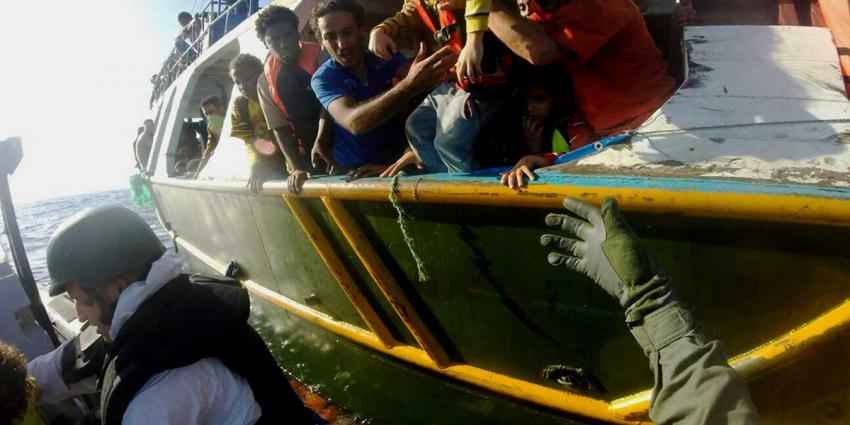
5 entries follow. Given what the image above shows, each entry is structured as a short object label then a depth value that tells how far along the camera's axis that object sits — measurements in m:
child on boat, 2.09
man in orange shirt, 1.83
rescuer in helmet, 1.42
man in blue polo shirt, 2.14
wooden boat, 1.47
